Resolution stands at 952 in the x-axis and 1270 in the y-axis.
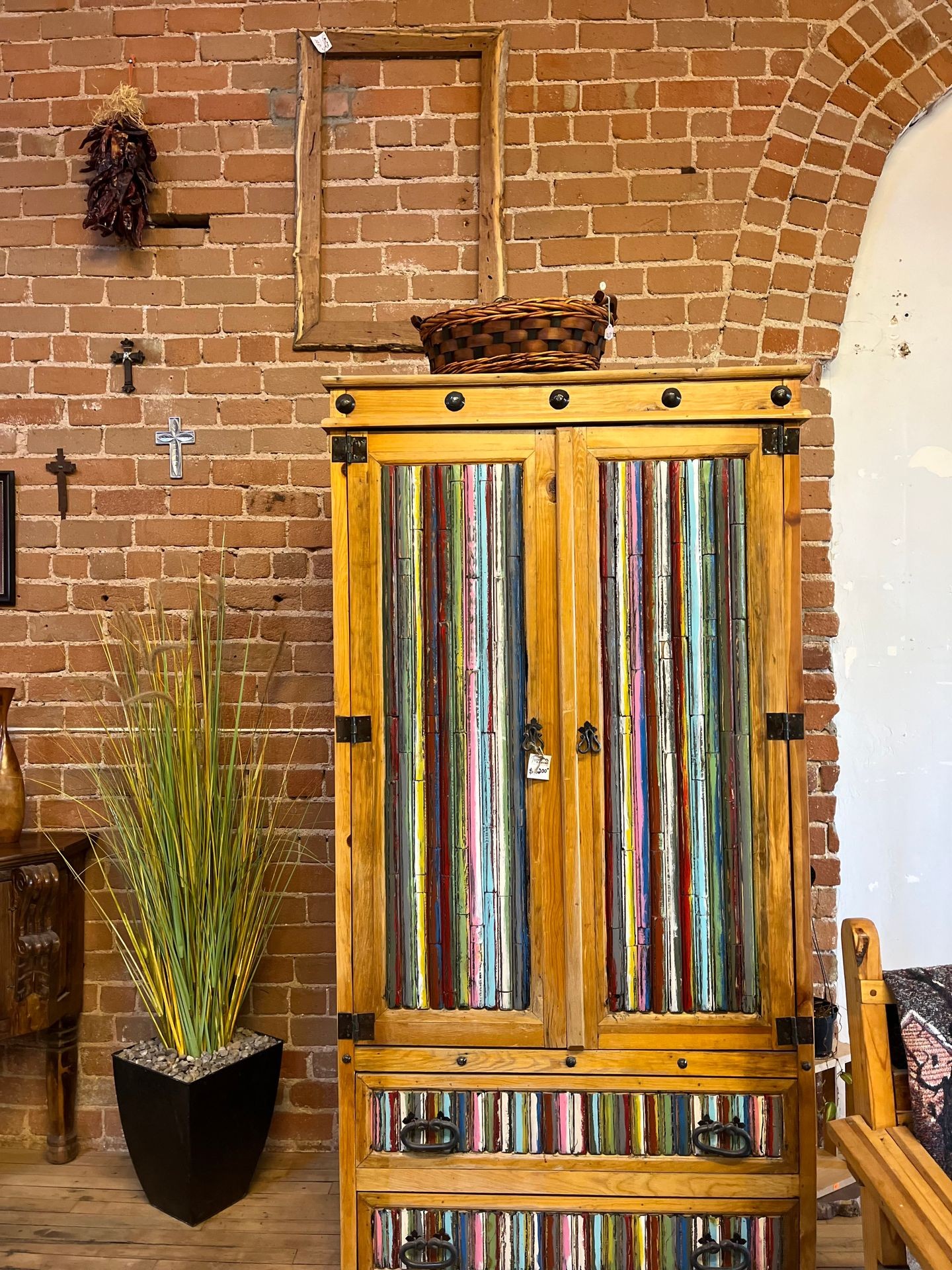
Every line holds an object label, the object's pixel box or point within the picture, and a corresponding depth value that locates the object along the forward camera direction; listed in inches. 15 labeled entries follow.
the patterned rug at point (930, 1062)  58.1
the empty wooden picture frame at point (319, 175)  102.6
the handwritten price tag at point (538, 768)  72.8
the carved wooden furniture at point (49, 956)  92.7
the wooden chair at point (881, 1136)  52.5
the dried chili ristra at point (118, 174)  101.0
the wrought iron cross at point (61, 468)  106.1
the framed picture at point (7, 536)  106.6
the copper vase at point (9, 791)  98.1
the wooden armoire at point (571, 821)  72.0
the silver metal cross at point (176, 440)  105.0
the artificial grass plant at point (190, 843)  92.7
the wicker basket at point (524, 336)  75.9
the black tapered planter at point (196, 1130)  88.1
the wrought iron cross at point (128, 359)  105.4
